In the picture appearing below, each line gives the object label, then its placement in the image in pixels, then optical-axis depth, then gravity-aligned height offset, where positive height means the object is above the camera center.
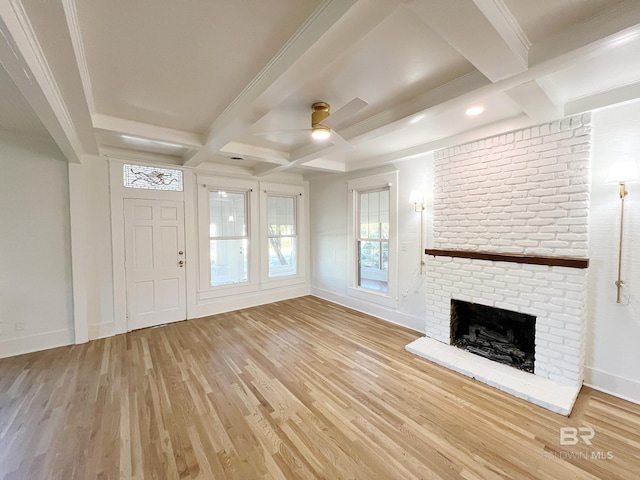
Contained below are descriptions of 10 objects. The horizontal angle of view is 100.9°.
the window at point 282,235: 5.52 -0.11
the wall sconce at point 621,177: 2.14 +0.43
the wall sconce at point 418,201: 3.73 +0.41
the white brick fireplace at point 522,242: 2.45 -0.13
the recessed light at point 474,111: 2.50 +1.16
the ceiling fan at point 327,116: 1.84 +0.87
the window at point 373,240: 4.50 -0.17
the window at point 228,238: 4.78 -0.15
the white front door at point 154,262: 3.95 -0.50
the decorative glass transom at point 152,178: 3.93 +0.81
